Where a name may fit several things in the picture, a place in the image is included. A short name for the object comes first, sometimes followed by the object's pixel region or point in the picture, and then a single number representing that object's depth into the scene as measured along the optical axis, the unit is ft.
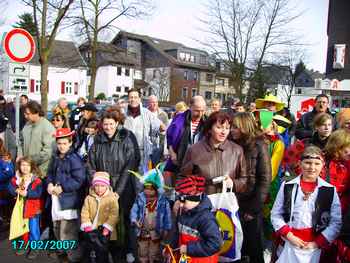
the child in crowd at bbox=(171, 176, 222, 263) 9.52
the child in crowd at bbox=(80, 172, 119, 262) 13.12
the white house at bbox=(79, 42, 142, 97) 164.66
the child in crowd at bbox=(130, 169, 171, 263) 12.47
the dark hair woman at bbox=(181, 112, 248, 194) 11.15
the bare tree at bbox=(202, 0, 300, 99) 70.38
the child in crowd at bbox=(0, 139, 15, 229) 17.04
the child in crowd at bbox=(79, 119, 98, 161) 17.85
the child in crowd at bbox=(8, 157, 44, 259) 14.98
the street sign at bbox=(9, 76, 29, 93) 19.75
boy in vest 9.62
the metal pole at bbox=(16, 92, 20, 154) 19.32
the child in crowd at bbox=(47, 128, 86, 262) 14.08
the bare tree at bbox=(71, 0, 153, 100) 59.93
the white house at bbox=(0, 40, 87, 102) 144.57
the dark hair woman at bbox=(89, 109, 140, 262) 14.08
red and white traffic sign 19.41
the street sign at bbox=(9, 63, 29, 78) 19.72
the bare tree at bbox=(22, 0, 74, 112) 47.17
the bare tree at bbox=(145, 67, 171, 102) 160.86
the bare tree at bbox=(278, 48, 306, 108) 124.11
